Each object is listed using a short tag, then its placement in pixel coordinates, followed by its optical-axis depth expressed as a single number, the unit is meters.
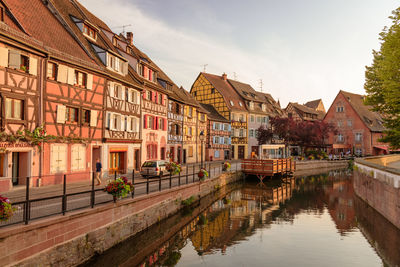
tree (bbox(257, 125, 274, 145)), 49.84
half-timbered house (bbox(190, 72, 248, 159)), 49.19
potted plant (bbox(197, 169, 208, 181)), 21.48
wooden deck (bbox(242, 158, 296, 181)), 31.66
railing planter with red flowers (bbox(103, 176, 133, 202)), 11.77
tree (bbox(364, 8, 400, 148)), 15.77
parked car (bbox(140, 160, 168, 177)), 20.70
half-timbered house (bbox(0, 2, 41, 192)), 13.92
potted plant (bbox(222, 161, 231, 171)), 30.84
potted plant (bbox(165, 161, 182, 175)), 20.58
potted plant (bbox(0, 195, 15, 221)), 7.61
